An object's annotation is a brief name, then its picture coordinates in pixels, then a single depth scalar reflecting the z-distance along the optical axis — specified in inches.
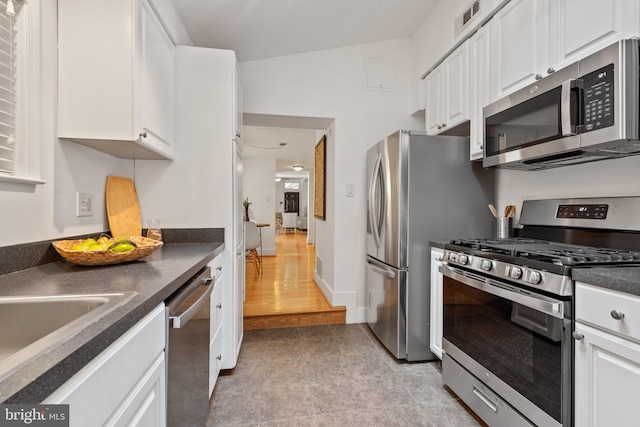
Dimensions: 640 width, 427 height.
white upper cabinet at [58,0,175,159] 53.3
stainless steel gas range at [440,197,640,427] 45.2
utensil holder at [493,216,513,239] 80.3
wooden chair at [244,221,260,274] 167.8
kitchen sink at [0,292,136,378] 31.9
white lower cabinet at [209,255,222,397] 65.3
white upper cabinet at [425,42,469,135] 87.7
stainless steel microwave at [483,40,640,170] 45.9
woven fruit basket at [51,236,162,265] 46.3
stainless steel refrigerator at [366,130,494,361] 85.5
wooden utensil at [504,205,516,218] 80.7
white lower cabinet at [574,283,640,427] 36.4
